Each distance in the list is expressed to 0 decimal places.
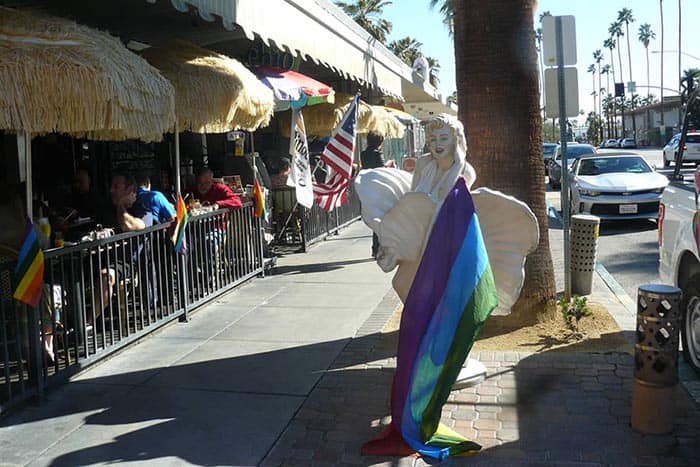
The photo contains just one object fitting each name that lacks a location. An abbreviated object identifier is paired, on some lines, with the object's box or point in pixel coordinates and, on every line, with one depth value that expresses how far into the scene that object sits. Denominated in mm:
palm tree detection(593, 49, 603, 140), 135725
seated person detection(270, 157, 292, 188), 12105
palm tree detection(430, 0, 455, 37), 41294
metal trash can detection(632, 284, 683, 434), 4281
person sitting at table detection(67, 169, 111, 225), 7811
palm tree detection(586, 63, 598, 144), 144250
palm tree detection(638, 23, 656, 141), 115188
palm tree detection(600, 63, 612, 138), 136688
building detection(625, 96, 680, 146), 73500
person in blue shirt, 7258
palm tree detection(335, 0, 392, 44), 50062
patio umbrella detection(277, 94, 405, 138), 12547
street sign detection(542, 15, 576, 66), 7277
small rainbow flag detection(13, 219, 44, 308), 4875
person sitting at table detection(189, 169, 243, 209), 8828
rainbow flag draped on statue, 4027
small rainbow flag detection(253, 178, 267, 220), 9266
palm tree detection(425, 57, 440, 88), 73594
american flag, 9383
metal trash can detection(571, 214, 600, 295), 7836
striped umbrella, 9500
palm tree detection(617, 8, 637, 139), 113188
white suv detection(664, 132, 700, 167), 32906
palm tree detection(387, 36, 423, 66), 60875
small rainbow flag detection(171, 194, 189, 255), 7066
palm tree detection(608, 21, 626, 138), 116562
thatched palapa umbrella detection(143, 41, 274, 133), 6996
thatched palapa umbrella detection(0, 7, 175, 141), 4742
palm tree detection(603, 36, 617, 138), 120250
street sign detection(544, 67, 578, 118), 7398
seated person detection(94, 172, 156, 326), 6125
